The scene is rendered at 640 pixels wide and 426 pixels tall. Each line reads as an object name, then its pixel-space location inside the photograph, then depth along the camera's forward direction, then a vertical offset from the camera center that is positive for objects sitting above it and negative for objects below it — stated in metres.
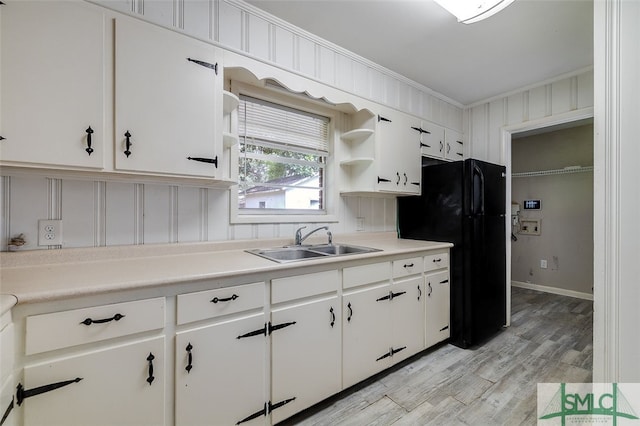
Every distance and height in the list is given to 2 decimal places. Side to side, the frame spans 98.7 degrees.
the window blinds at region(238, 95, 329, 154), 2.06 +0.72
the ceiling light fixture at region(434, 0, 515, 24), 1.57 +1.21
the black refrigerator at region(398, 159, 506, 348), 2.38 -0.18
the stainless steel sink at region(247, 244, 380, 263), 1.90 -0.28
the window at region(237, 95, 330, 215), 2.07 +0.44
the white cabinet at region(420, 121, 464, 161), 2.85 +0.79
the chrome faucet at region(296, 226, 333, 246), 2.10 -0.18
